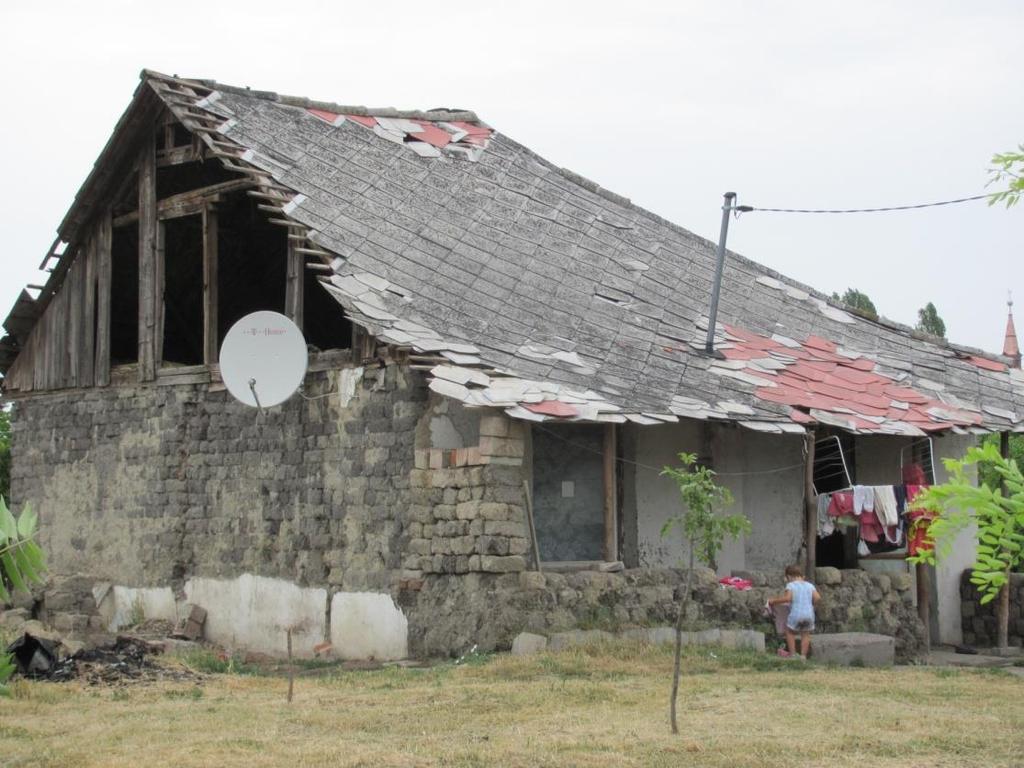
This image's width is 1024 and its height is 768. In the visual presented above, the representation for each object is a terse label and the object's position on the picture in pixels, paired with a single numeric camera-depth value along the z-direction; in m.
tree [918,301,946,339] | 37.73
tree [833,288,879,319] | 37.91
